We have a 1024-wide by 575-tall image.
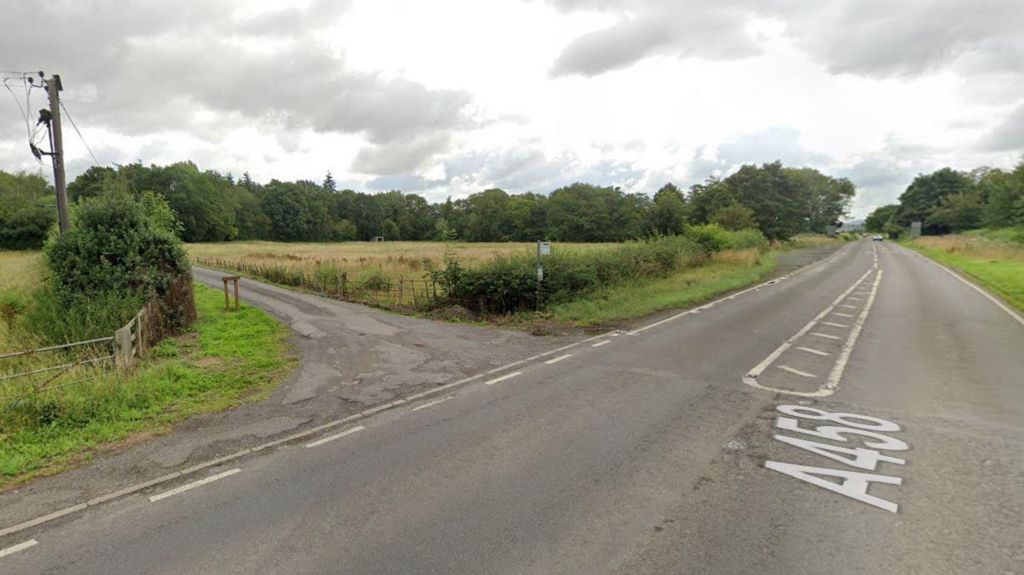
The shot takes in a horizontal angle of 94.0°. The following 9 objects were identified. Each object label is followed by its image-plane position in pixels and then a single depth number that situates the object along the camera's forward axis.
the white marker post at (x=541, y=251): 13.92
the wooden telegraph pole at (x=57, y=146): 12.52
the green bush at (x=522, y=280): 15.05
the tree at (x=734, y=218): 42.47
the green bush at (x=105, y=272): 10.85
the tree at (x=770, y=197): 50.66
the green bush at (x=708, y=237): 28.11
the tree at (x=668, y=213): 68.94
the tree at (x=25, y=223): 47.59
